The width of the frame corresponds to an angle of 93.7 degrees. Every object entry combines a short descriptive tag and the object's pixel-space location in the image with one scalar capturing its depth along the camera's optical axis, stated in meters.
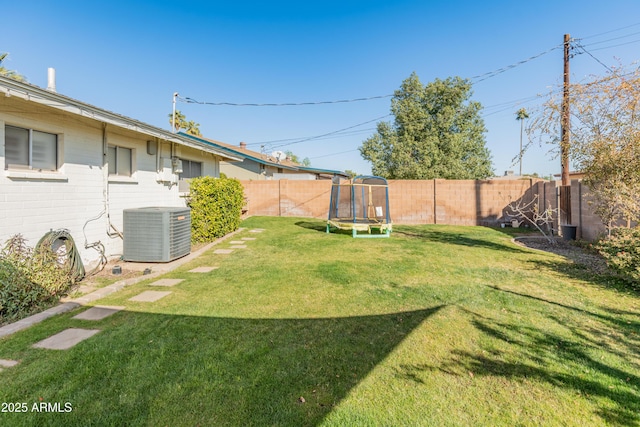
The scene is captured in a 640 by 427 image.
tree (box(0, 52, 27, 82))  10.81
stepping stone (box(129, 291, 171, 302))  3.95
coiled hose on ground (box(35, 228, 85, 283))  4.33
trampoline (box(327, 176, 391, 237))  10.13
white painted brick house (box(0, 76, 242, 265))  4.03
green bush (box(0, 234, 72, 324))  3.27
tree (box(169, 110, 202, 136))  23.84
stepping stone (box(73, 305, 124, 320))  3.34
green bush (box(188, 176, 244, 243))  7.72
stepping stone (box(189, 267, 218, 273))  5.38
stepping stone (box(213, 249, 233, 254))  6.95
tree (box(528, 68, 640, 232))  5.21
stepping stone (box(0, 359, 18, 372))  2.33
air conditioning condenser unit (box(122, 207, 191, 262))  5.79
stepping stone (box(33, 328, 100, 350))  2.67
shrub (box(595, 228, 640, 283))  4.41
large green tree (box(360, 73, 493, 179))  17.53
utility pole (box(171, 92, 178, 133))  16.75
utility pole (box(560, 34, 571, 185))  6.20
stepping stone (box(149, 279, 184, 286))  4.63
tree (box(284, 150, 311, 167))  57.20
